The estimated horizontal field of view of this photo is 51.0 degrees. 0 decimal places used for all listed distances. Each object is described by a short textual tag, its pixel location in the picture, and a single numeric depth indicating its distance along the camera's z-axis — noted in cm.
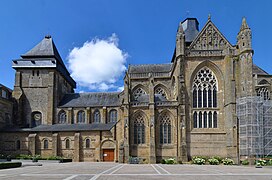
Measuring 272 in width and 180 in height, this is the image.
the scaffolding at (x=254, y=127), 3538
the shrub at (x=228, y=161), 3584
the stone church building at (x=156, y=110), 3788
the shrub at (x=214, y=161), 3600
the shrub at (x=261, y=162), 3237
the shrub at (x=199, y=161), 3588
